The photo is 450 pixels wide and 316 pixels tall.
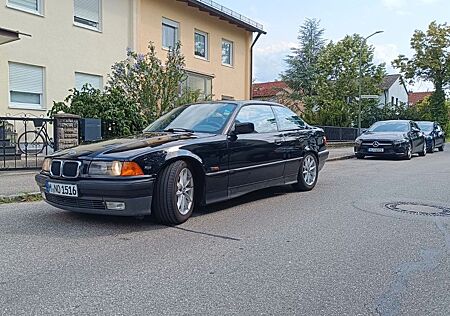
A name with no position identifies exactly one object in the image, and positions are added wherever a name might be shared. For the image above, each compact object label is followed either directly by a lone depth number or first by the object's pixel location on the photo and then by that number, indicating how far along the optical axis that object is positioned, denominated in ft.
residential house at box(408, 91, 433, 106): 284.65
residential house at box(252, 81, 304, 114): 158.81
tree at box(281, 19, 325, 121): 159.63
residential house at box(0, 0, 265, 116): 49.21
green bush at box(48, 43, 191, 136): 40.91
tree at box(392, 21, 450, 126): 153.79
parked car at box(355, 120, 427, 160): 54.24
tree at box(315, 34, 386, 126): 126.41
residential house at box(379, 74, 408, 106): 184.12
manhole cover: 21.93
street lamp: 92.96
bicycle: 35.53
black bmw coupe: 17.16
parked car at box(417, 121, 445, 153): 72.58
